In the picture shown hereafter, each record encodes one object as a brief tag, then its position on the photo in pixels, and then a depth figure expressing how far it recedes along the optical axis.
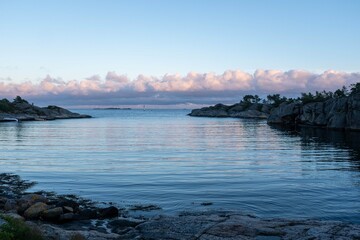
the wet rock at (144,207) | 22.05
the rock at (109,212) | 20.42
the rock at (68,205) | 21.19
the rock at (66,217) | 19.59
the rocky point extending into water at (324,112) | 98.14
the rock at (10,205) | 21.16
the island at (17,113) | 172.95
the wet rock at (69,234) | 15.04
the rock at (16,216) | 18.28
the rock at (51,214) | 19.61
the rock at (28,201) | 20.75
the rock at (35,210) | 19.89
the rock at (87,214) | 20.12
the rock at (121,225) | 18.07
